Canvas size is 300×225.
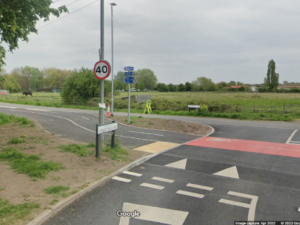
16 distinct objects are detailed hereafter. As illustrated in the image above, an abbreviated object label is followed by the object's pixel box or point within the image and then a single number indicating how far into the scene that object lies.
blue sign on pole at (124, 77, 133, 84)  16.14
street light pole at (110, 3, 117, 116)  23.00
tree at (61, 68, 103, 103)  34.19
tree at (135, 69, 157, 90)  116.62
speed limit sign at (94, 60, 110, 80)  8.23
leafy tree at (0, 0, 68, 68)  8.21
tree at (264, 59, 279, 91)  80.69
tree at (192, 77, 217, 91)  89.38
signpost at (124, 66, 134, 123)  16.22
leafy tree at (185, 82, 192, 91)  92.53
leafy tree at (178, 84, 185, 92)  94.44
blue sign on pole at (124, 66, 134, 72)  16.31
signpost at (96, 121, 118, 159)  7.59
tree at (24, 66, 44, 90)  99.69
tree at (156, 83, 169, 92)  100.50
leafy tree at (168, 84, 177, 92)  99.41
